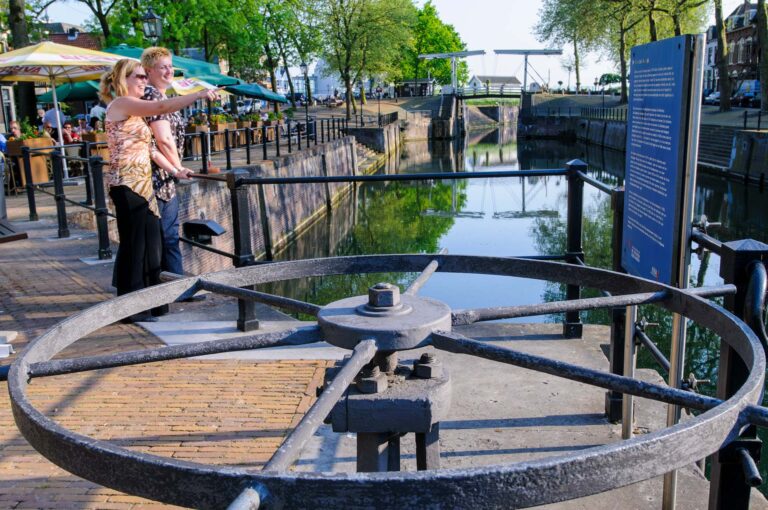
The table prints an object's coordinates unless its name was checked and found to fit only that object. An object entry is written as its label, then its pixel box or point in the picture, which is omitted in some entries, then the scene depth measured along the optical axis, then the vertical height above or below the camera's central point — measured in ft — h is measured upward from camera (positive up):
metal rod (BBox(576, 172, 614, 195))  12.09 -1.40
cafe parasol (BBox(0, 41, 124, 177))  36.94 +2.73
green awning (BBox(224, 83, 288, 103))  70.54 +1.86
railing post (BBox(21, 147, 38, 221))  30.78 -2.79
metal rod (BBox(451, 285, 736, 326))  5.55 -1.52
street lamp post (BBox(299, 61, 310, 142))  139.35 +7.73
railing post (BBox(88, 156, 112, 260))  21.81 -2.34
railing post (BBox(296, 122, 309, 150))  72.48 -2.29
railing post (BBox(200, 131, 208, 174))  39.84 -2.01
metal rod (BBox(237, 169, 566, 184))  14.51 -1.40
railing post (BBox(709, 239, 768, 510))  6.01 -2.39
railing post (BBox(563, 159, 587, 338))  13.89 -2.44
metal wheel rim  3.05 -1.55
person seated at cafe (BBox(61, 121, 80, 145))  52.37 -1.31
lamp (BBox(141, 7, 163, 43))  56.65 +6.71
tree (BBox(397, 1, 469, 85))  228.63 +18.99
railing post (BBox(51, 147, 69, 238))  26.16 -2.50
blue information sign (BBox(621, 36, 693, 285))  8.63 -0.74
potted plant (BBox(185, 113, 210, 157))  60.64 -1.40
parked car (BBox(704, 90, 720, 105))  143.23 -0.56
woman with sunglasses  14.34 -1.31
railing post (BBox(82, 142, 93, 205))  28.86 -2.64
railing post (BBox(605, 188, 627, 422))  10.86 -3.34
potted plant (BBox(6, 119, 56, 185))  41.65 -1.75
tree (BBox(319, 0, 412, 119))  143.95 +15.39
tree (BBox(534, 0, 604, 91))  124.06 +14.42
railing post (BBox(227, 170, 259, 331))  15.06 -2.42
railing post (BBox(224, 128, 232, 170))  47.22 -2.59
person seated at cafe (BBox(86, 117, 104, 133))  55.52 -0.56
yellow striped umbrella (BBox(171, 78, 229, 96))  44.43 +1.81
